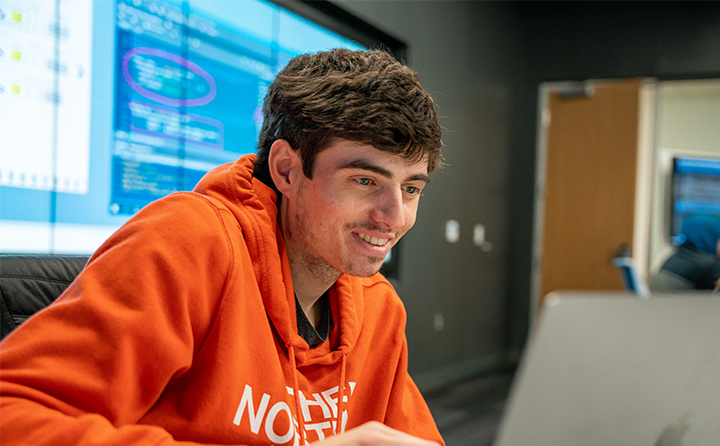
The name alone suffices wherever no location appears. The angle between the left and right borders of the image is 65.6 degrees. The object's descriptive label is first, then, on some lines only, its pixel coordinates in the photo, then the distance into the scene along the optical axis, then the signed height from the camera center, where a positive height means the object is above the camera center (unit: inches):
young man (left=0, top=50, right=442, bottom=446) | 25.8 -5.5
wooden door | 209.5 +14.7
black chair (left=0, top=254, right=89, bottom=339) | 36.2 -5.5
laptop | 18.7 -5.2
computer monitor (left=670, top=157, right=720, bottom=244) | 240.8 +17.6
